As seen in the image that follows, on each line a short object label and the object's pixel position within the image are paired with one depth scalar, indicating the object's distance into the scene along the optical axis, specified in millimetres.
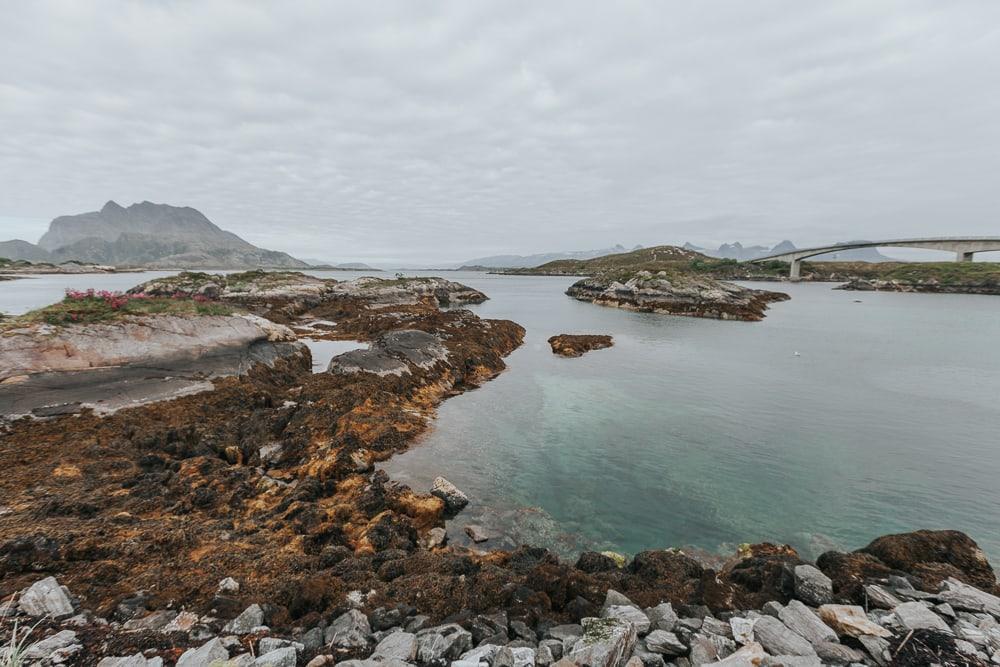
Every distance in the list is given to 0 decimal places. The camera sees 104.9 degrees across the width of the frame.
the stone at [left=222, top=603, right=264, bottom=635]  5402
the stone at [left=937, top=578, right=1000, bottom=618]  5867
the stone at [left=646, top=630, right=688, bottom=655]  5035
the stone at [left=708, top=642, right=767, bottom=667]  4691
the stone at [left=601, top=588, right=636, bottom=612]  6133
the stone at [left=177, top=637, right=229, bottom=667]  4602
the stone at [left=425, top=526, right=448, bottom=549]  9601
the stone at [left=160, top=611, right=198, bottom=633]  5352
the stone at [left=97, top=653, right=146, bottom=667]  4445
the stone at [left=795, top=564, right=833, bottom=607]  6234
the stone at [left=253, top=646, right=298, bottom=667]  4566
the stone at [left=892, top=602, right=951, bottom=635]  5301
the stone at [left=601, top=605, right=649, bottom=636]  5520
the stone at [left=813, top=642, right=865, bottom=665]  4855
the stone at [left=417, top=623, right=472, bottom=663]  5004
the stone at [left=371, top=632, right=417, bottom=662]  4965
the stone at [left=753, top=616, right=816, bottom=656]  5055
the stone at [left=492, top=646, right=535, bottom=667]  4754
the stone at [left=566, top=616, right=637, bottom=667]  4777
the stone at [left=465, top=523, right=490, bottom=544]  9914
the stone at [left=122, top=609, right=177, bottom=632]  5359
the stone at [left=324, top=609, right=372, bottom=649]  5215
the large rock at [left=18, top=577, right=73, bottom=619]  5309
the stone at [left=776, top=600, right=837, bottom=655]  5305
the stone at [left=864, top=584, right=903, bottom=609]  6057
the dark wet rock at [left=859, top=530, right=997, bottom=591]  7438
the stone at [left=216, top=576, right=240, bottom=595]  6422
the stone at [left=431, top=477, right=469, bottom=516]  11180
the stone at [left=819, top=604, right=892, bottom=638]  5234
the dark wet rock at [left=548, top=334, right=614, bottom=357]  32000
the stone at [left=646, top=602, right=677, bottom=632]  5664
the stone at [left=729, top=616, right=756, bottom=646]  5301
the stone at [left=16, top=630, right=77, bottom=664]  4422
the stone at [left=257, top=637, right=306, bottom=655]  4965
